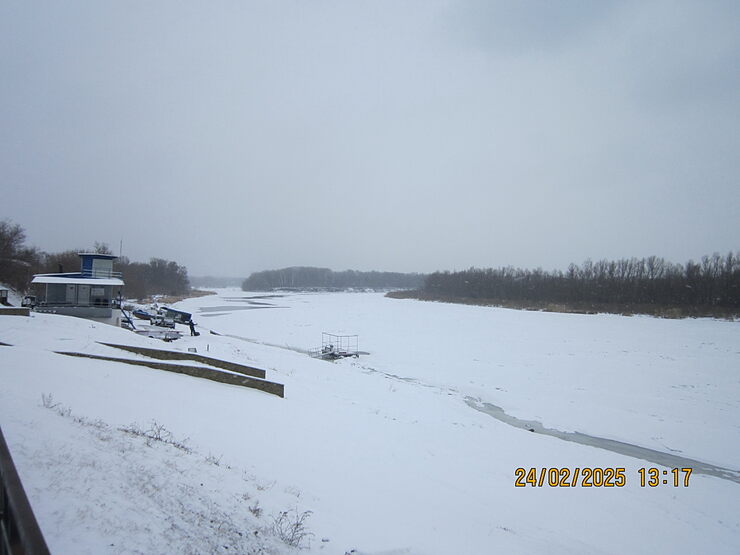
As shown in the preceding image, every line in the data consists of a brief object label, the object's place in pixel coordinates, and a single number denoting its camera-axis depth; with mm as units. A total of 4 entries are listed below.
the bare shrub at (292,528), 4605
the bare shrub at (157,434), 6256
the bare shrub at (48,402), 6382
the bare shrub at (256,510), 4925
